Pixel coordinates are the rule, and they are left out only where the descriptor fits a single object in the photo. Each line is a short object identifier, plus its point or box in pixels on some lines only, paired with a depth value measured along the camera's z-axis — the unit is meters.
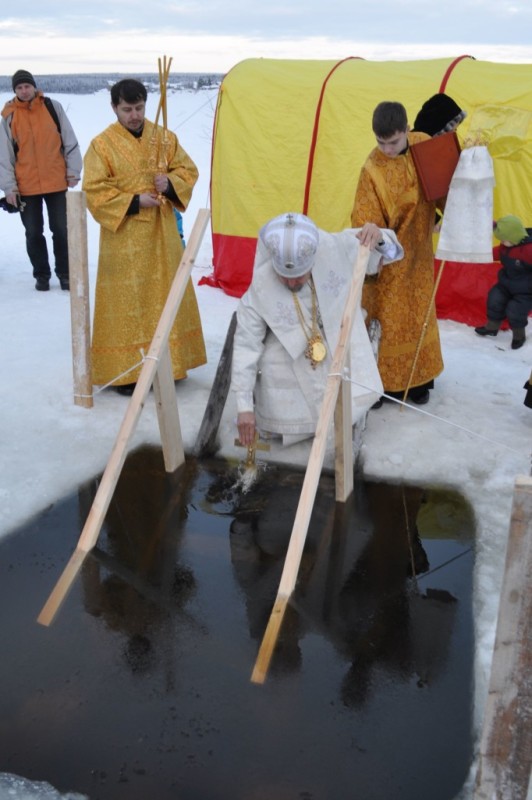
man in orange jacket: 6.75
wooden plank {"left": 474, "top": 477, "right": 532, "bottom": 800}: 1.70
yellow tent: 5.98
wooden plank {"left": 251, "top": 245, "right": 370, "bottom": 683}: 2.59
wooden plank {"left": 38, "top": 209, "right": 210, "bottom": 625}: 2.89
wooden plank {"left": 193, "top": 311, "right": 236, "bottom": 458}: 4.09
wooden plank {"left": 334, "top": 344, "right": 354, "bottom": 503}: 3.48
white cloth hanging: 4.11
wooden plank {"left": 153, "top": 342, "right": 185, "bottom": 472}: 3.75
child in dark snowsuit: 5.57
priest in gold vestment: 4.39
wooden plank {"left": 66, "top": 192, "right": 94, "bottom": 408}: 4.33
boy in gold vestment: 4.14
